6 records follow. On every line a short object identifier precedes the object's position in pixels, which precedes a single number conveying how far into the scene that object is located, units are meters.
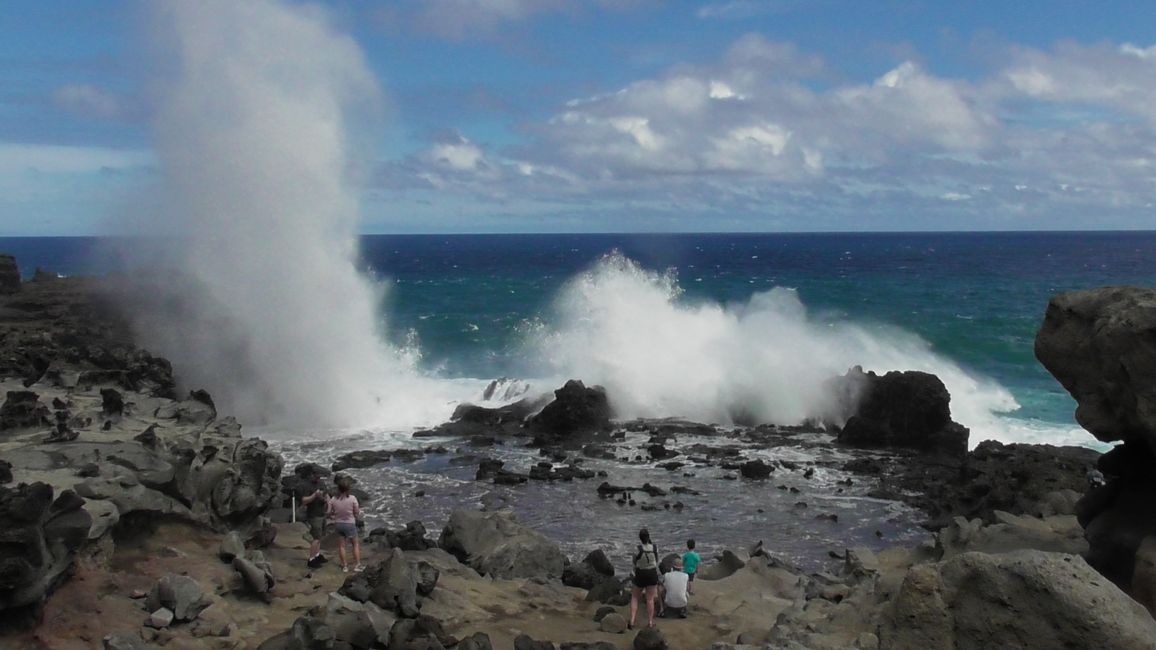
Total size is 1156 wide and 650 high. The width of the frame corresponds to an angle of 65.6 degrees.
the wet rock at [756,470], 21.30
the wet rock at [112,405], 14.59
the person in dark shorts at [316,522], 11.42
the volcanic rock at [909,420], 23.98
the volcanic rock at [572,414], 26.58
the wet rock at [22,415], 13.01
